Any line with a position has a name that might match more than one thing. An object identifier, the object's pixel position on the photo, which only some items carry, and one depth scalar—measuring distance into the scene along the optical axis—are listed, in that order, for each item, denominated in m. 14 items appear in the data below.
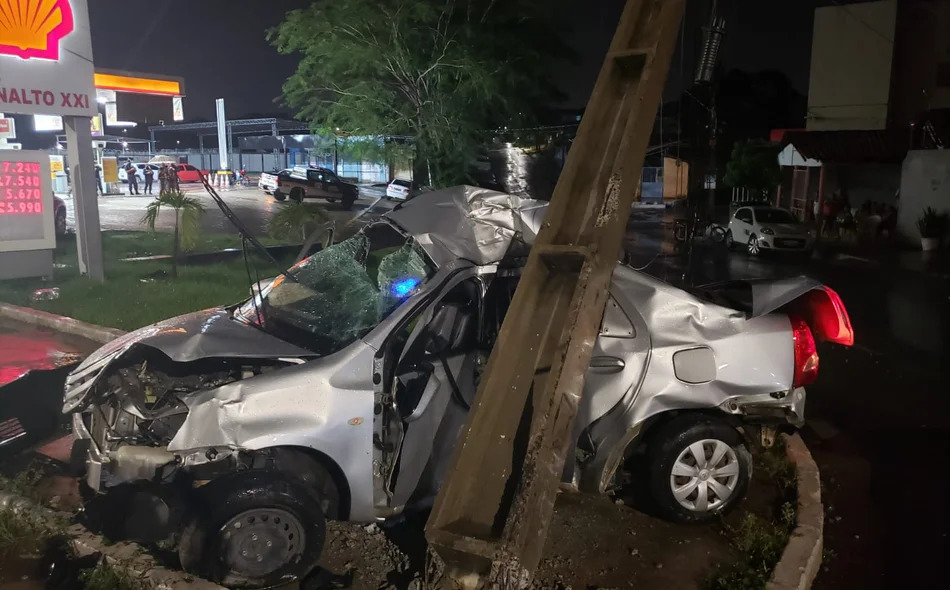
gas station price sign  11.60
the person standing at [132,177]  35.91
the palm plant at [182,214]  11.74
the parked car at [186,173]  37.56
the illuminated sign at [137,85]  34.09
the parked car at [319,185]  31.67
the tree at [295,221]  15.53
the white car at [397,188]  31.48
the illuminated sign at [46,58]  11.28
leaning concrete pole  2.42
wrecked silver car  3.60
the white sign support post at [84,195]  12.20
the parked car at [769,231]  20.30
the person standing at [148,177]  39.01
